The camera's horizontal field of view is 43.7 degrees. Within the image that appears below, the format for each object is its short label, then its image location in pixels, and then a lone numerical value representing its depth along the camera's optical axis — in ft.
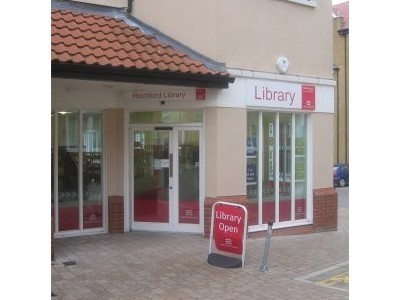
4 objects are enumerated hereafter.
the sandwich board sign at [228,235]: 24.30
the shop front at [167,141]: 29.94
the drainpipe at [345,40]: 102.19
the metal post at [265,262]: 23.72
